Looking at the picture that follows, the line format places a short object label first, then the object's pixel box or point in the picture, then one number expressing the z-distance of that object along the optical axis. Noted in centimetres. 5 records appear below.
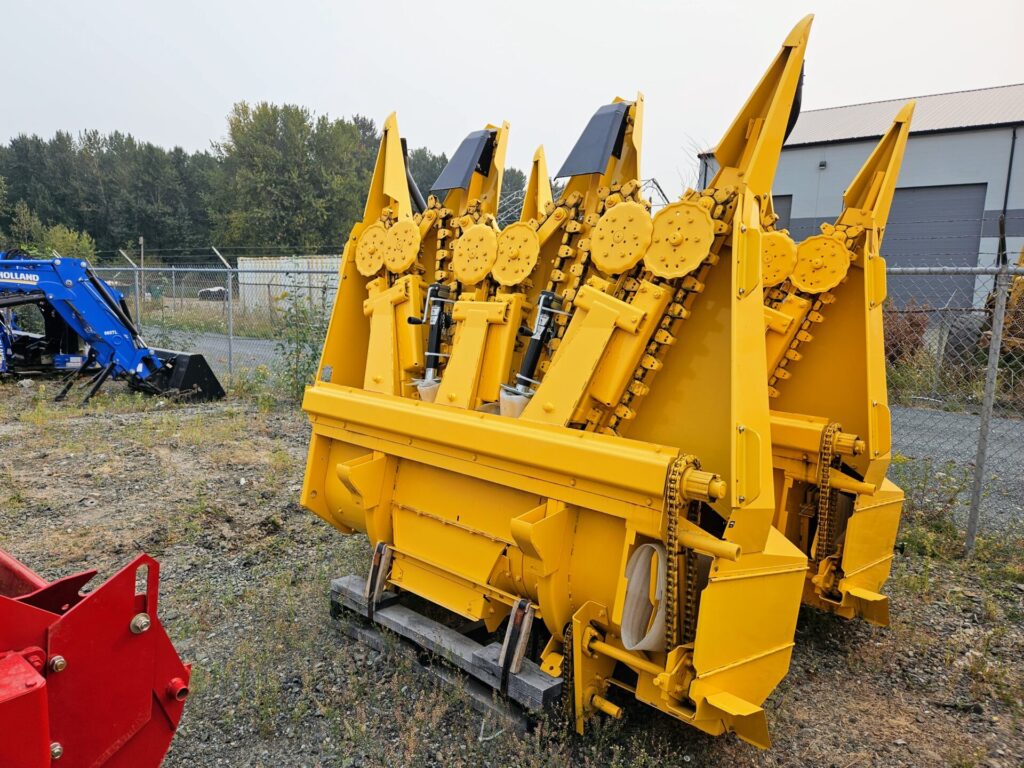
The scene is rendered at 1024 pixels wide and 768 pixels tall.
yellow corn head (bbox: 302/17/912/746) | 239
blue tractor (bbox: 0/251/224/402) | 888
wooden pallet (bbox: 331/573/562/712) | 258
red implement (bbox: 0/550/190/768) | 141
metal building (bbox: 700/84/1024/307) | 1590
